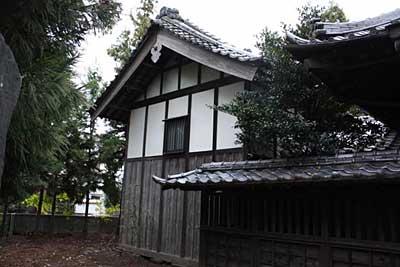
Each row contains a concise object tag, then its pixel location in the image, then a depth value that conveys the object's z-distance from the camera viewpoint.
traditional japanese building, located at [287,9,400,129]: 4.12
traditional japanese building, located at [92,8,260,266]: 8.70
